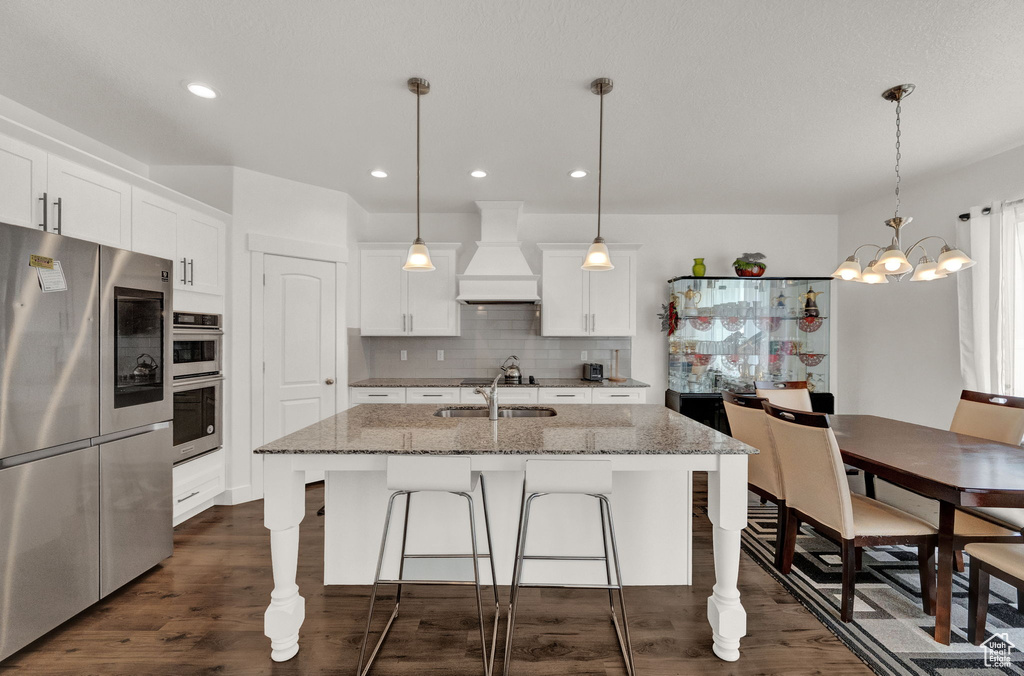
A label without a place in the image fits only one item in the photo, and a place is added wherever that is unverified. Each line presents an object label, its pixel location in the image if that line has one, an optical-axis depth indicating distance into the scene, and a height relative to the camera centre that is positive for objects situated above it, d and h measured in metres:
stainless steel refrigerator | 1.84 -0.39
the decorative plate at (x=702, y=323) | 4.69 +0.17
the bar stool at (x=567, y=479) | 1.82 -0.54
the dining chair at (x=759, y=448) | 2.58 -0.61
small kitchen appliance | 4.65 -0.32
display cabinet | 4.66 +0.10
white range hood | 4.32 +0.58
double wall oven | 3.05 -0.31
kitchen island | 1.83 -0.50
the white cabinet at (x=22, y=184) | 2.03 +0.69
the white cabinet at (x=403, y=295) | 4.62 +0.44
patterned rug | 1.84 -1.26
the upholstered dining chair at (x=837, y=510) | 2.07 -0.81
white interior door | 3.80 -0.04
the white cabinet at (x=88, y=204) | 2.26 +0.69
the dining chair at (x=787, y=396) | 3.57 -0.42
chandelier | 2.37 +0.41
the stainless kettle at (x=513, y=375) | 4.52 -0.34
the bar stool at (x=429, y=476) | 1.82 -0.53
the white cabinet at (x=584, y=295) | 4.59 +0.44
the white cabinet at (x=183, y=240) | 2.80 +0.65
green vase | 4.64 +0.71
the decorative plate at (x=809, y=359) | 4.70 -0.18
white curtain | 3.21 +0.28
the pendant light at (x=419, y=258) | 2.57 +0.45
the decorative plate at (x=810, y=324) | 4.68 +0.17
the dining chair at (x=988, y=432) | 2.08 -0.53
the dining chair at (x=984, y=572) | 1.79 -0.90
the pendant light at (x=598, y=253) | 2.42 +0.46
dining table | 1.75 -0.54
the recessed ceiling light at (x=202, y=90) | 2.45 +1.32
